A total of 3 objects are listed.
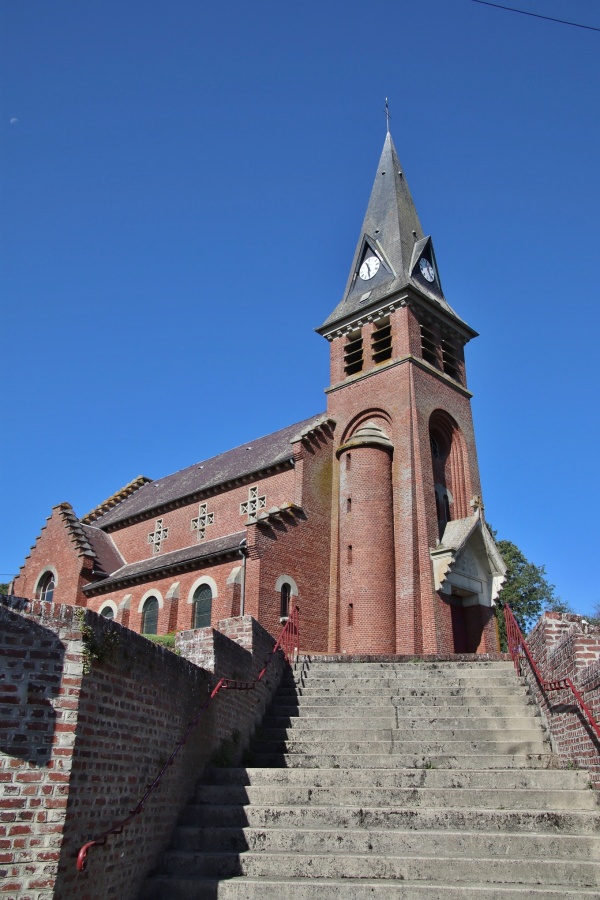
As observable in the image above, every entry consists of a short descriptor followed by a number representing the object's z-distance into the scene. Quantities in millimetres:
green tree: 46594
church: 23500
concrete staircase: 6840
